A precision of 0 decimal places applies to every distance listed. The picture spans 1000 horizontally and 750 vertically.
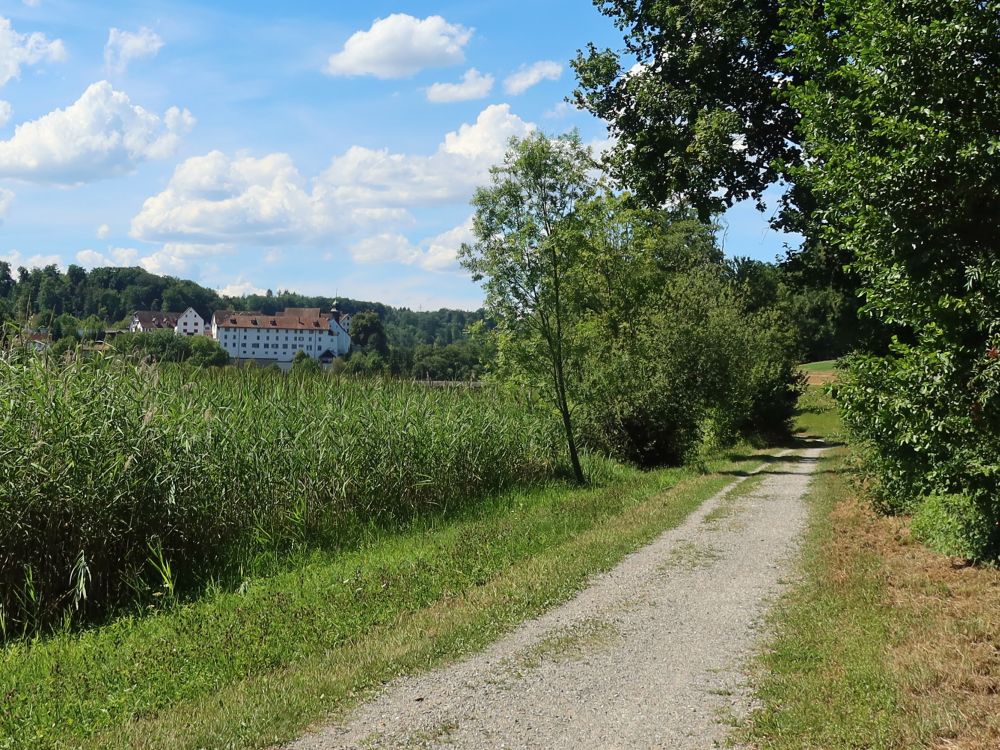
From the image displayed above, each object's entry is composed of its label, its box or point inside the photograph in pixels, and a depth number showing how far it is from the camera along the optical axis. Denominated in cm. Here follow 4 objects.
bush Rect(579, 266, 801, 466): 2350
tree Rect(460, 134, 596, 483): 1716
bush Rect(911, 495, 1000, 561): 898
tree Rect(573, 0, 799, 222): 1828
